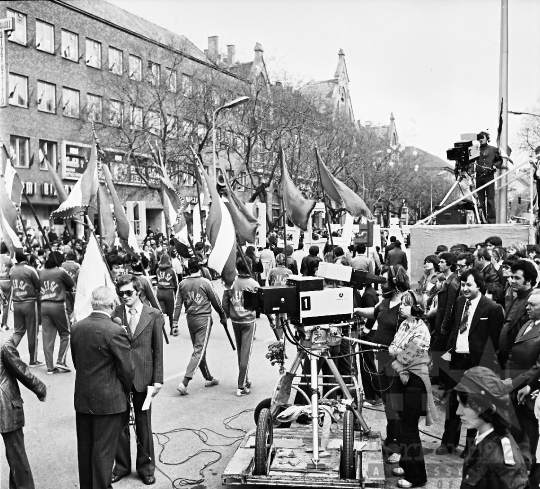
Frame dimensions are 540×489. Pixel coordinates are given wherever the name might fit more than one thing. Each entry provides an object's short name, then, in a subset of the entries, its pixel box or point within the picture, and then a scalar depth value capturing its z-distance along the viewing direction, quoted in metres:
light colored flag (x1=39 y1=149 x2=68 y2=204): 12.91
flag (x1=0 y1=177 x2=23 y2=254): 11.67
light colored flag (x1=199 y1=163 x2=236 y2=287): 9.48
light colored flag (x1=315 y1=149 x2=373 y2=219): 10.66
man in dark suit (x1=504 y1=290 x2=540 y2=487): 5.09
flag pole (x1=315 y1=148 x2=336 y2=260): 9.11
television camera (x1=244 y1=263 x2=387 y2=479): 5.34
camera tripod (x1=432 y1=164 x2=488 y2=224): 15.72
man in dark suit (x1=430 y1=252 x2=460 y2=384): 7.29
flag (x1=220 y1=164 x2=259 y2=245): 10.94
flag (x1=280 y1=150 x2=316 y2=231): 11.01
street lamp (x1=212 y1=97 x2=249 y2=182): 15.77
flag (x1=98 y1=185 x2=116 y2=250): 11.75
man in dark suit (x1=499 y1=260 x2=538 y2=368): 5.86
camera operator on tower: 14.82
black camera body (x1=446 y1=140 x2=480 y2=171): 15.26
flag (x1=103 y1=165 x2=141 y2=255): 12.40
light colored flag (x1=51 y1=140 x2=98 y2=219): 11.09
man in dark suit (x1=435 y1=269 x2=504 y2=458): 6.30
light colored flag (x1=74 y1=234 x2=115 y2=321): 7.59
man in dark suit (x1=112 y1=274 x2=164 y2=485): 5.94
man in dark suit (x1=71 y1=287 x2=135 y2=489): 5.04
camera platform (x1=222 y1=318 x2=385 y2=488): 5.27
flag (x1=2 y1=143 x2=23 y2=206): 12.95
